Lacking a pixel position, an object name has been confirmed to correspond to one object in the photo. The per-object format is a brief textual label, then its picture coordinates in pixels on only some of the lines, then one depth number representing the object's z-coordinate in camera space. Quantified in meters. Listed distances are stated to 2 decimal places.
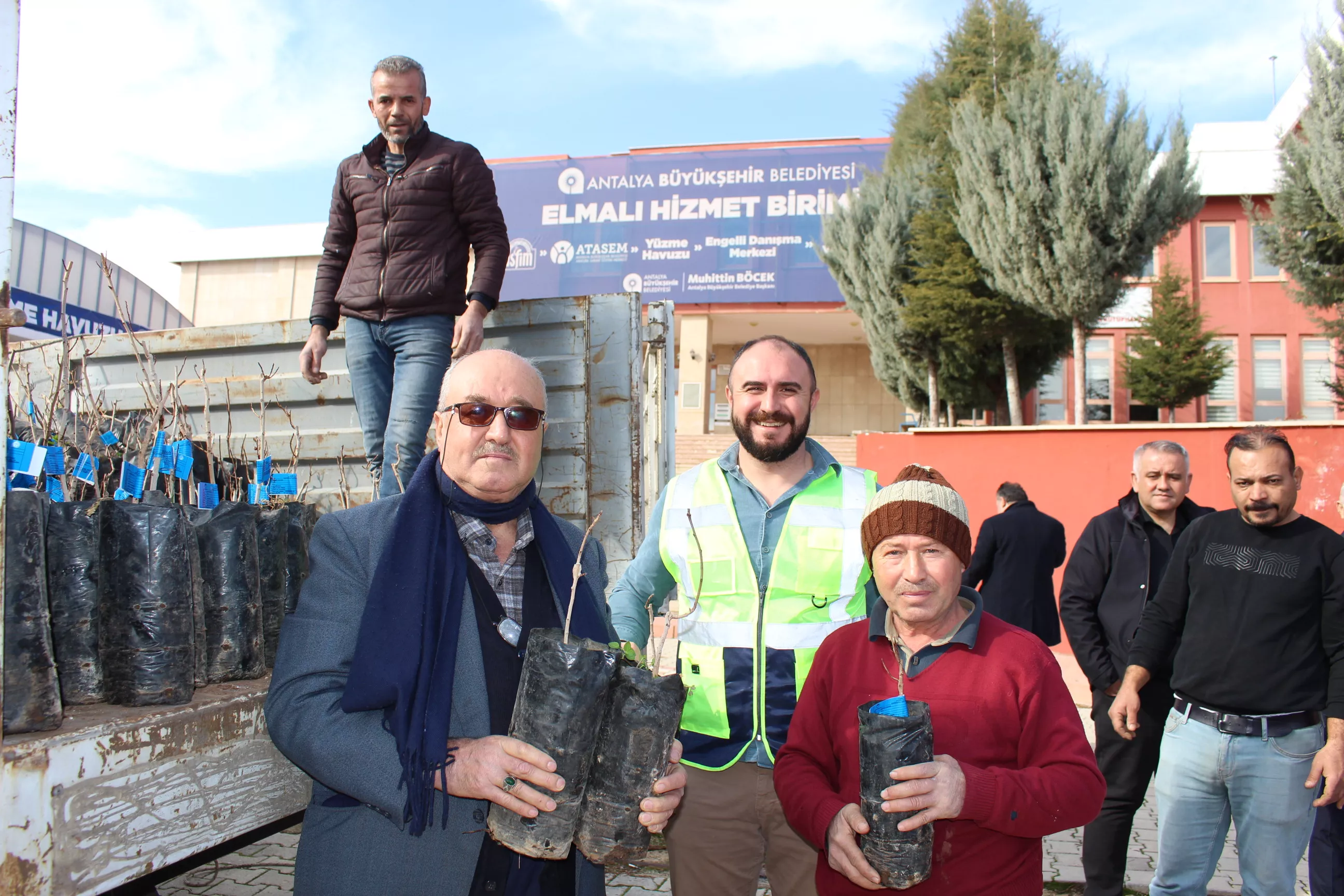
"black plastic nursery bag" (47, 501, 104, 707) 1.52
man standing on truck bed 3.22
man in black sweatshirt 3.03
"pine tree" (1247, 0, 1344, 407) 12.40
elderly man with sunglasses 1.57
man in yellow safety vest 2.39
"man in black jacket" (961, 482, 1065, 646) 5.82
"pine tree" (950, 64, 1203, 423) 14.16
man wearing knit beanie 1.76
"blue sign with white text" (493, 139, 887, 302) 23.48
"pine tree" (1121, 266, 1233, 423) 19.94
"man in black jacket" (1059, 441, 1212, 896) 3.57
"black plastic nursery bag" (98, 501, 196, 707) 1.58
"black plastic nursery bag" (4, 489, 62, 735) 1.37
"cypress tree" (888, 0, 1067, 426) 16.47
